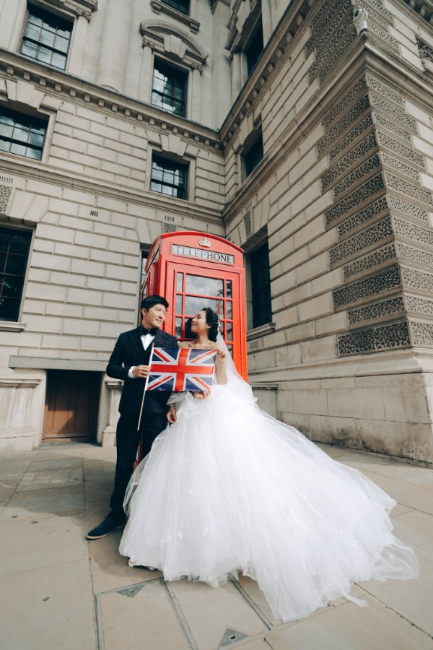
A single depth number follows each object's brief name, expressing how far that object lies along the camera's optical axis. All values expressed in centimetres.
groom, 280
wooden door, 771
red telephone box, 395
